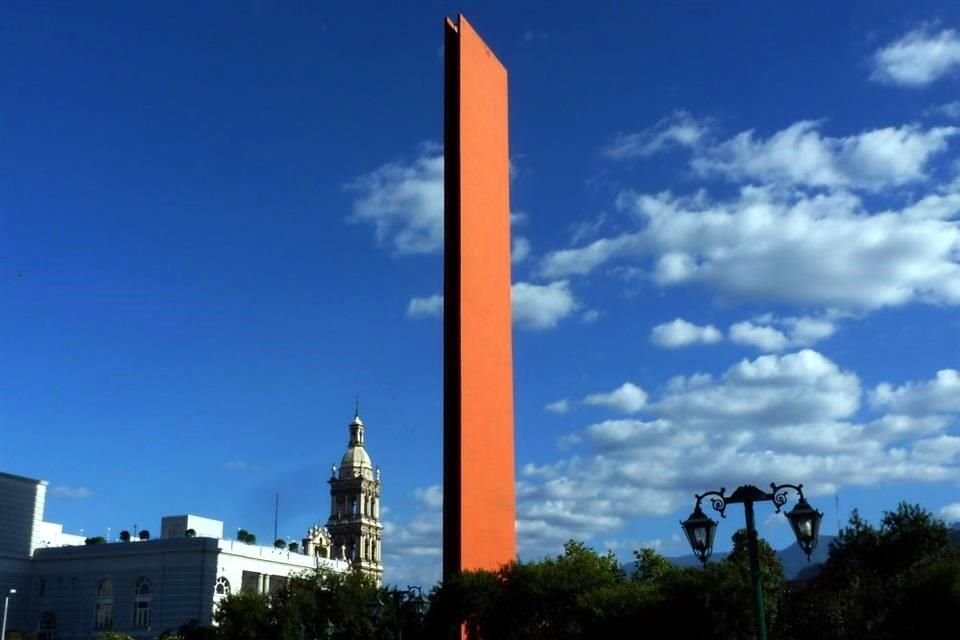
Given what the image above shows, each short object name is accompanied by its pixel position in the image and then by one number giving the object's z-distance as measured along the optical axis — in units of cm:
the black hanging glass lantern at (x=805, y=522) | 1700
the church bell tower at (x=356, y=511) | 11319
